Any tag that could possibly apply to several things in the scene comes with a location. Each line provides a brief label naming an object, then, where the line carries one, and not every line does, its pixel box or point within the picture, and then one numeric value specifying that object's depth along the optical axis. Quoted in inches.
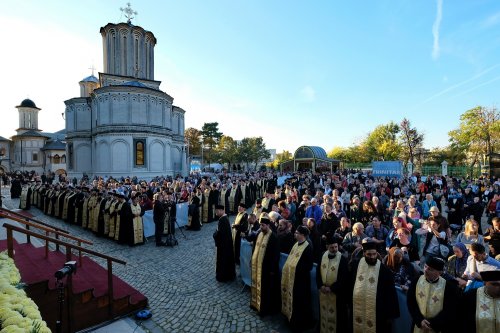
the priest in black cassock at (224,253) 262.1
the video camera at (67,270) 132.6
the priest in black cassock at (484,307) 111.0
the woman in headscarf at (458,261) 164.4
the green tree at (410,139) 1866.4
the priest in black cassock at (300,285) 180.1
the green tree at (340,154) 2588.6
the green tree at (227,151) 2358.5
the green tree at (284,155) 3298.2
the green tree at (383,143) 2036.4
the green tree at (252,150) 2395.3
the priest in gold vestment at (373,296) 142.4
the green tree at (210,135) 2568.9
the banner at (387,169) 952.7
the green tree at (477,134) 1432.1
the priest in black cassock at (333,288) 161.8
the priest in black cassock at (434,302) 121.3
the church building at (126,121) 1089.4
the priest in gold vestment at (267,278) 201.3
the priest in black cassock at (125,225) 374.9
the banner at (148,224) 406.6
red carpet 194.1
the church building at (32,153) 2134.6
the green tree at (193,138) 2576.3
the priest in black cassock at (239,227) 289.0
